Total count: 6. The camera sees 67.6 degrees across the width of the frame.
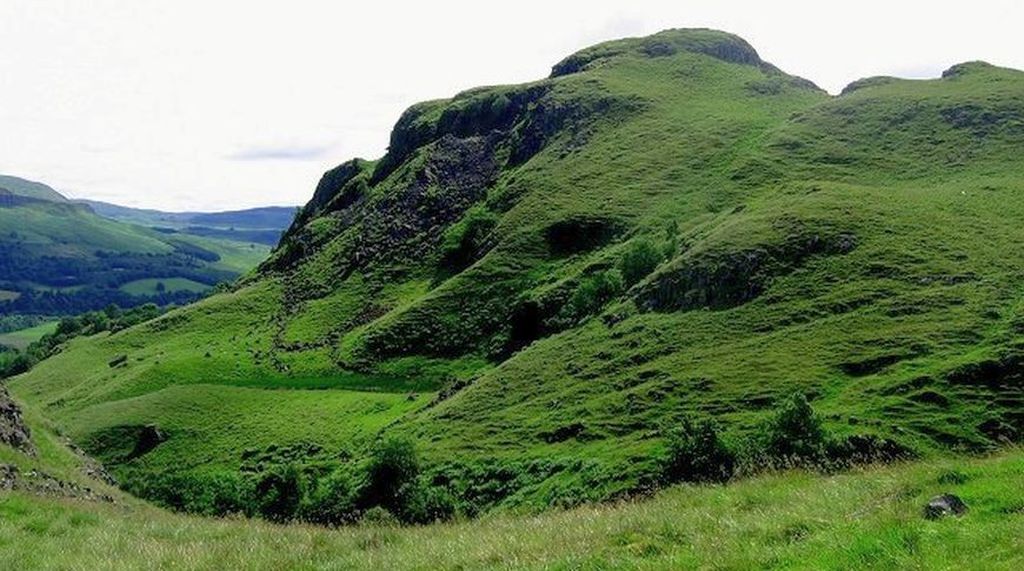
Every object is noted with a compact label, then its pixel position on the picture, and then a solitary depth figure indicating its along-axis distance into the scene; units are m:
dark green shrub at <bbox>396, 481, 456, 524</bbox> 63.12
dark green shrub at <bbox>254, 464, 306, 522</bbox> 81.25
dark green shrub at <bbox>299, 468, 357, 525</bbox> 74.69
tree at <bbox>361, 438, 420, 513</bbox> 69.94
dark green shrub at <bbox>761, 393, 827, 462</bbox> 50.78
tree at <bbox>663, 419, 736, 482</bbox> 52.59
